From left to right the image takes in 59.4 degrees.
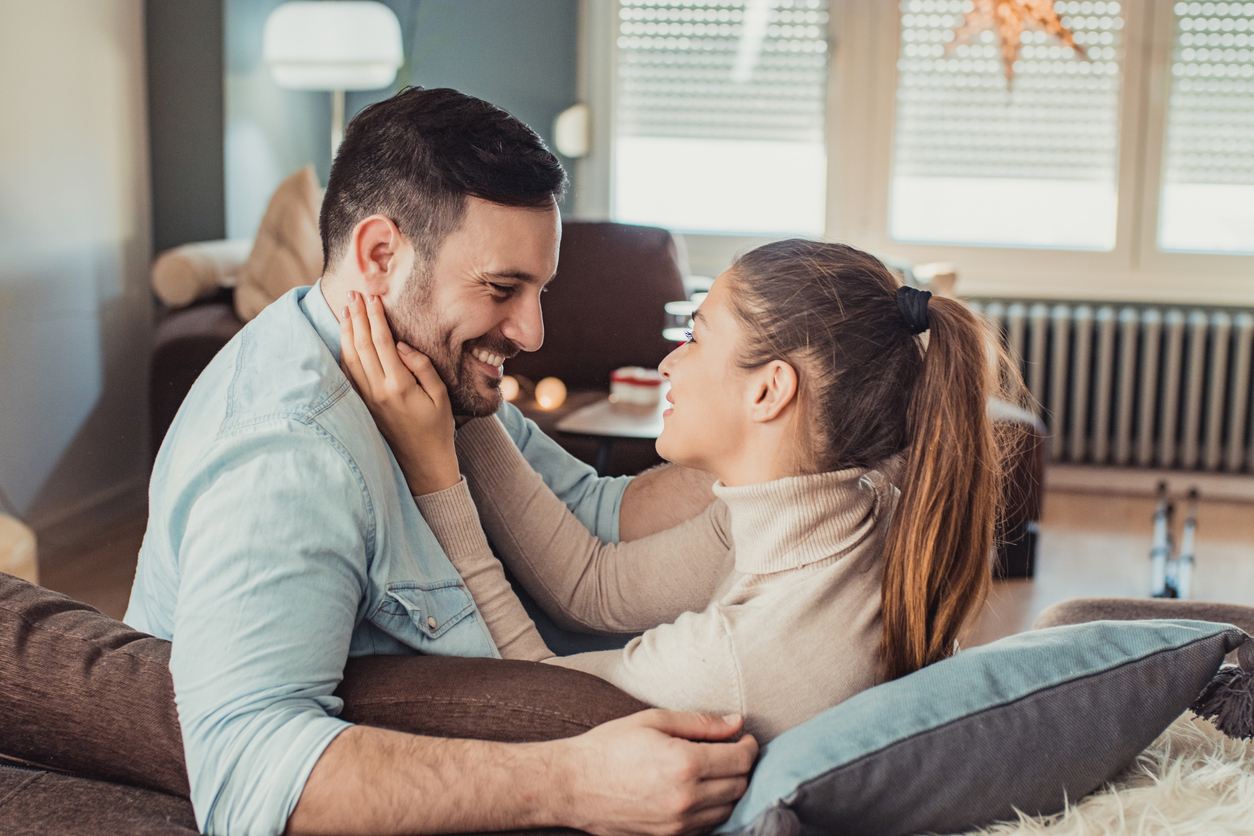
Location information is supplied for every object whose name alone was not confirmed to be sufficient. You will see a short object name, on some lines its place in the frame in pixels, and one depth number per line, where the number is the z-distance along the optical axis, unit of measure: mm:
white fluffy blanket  735
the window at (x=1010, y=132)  3928
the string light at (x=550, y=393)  3113
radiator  3807
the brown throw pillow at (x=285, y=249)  3020
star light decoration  3838
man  762
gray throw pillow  733
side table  2266
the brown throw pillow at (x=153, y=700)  840
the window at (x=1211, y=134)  3816
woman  897
